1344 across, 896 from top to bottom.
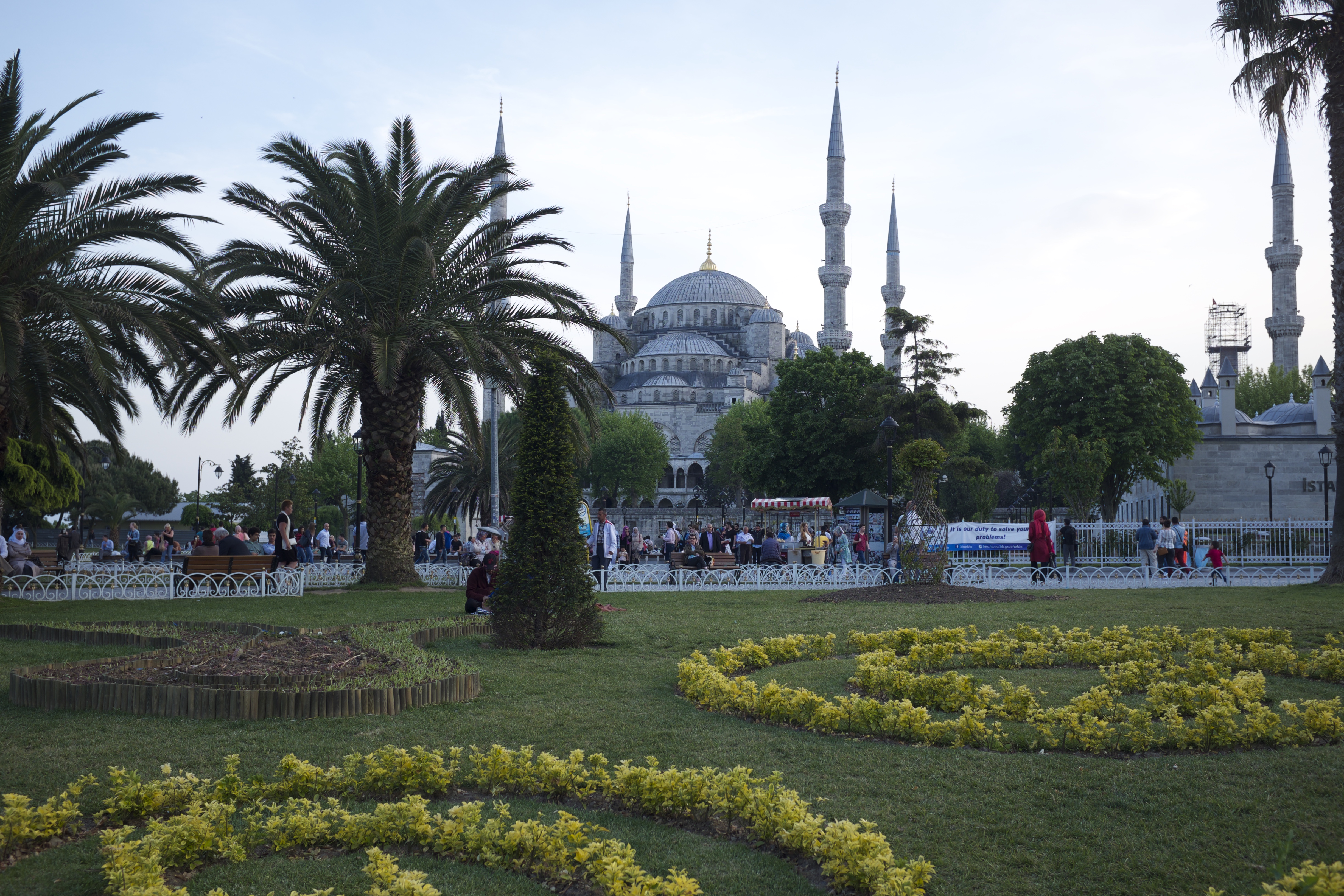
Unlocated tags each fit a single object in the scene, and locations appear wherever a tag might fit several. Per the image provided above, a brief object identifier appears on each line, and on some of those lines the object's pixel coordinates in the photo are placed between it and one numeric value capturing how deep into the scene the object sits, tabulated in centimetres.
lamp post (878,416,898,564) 2377
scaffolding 6006
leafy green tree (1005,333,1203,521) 3453
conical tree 891
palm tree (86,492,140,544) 5234
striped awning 2925
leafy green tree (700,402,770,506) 6250
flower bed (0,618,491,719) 602
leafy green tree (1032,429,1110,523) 2988
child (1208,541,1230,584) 1788
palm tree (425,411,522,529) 3266
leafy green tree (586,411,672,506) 6375
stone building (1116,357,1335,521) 3284
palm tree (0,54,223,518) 1180
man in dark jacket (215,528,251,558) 1563
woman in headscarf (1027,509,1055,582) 1714
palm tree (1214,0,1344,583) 1569
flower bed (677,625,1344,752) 529
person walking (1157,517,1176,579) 1881
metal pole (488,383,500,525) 2355
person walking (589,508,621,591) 1689
